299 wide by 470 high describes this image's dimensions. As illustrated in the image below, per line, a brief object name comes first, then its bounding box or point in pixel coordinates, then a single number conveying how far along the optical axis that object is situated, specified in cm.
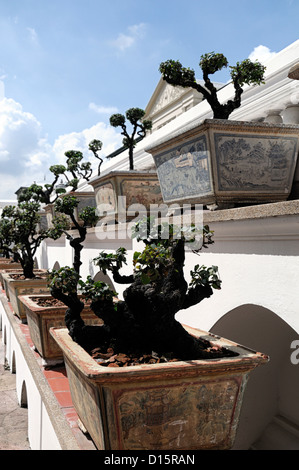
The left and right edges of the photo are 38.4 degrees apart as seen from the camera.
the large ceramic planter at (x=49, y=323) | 332
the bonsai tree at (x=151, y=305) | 187
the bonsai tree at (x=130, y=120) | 545
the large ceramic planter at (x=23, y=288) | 584
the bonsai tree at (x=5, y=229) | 774
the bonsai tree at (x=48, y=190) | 972
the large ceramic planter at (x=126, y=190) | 495
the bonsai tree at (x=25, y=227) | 712
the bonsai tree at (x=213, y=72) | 298
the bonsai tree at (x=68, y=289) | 216
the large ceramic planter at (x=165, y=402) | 153
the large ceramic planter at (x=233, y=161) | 268
